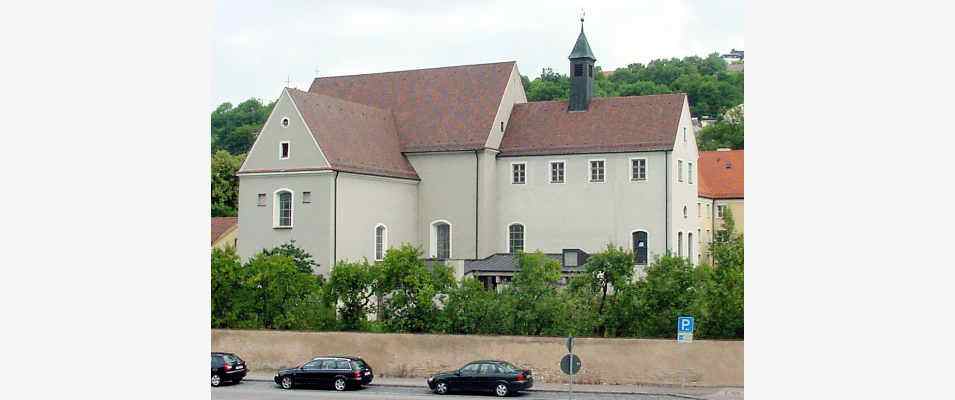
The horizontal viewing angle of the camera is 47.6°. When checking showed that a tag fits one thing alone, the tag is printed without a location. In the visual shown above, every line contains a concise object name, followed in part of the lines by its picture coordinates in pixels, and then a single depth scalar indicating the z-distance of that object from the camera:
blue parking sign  26.84
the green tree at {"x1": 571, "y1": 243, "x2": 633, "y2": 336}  34.06
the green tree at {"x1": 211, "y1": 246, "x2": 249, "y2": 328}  35.00
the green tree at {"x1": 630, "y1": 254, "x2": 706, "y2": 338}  32.03
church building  47.94
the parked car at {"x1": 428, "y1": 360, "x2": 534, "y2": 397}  28.78
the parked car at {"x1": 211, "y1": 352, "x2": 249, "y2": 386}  30.33
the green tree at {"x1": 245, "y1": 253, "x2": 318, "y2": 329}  35.12
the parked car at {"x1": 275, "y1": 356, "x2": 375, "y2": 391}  29.84
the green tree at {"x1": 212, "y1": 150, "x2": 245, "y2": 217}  76.50
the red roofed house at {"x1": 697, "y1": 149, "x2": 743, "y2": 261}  67.19
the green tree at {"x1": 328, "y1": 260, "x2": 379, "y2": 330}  34.77
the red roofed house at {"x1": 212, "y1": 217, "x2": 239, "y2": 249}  63.81
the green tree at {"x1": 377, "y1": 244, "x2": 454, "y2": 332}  33.62
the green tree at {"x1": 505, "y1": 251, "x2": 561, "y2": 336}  32.25
